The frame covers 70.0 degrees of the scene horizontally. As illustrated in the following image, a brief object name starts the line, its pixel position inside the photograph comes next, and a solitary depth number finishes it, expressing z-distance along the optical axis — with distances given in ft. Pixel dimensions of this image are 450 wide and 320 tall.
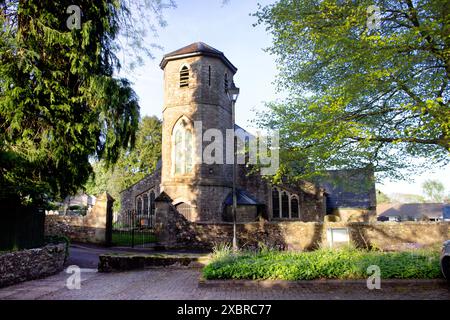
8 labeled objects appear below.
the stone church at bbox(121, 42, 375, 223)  72.23
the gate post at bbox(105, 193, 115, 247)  55.77
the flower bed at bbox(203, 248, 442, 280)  25.14
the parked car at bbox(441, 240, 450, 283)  23.80
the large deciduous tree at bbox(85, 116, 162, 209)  136.26
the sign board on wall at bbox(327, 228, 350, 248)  34.68
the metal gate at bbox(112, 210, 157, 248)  60.08
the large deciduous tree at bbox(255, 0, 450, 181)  30.71
